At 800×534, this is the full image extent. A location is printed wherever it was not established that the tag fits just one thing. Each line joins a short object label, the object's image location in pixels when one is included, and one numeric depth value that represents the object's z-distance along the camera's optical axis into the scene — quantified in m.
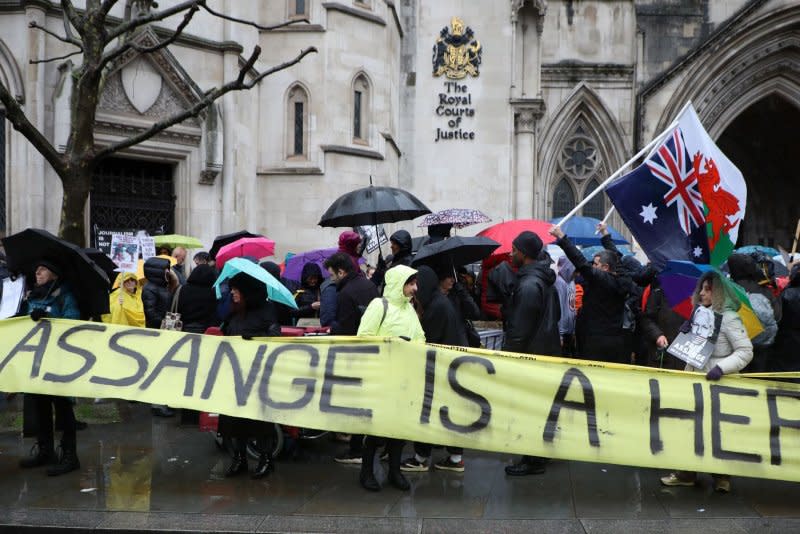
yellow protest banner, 6.60
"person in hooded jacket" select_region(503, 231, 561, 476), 7.40
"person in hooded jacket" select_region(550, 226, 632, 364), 7.79
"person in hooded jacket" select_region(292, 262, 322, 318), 10.08
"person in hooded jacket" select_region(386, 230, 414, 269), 8.70
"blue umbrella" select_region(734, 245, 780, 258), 13.19
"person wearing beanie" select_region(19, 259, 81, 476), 7.27
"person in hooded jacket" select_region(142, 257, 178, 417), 9.96
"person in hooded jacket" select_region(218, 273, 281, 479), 7.16
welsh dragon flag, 8.59
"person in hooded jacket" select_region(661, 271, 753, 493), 6.68
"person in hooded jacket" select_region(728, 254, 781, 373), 7.36
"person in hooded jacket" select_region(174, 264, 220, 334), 9.36
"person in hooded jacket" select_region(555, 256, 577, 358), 9.59
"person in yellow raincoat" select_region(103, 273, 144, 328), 10.04
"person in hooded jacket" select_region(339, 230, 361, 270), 9.21
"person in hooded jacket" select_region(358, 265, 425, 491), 6.93
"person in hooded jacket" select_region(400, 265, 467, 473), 7.38
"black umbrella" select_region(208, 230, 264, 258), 11.62
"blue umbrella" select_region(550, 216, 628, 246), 13.72
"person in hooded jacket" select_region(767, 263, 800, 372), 7.57
